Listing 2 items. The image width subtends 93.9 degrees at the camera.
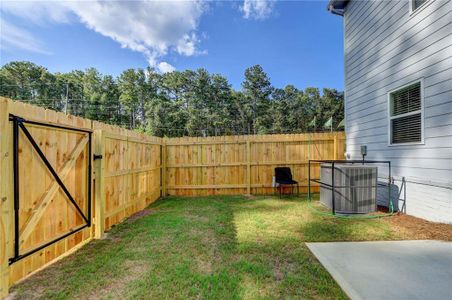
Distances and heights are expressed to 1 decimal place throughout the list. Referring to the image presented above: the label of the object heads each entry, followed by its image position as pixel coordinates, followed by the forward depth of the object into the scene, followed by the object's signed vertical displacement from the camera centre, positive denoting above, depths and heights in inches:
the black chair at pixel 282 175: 223.8 -26.5
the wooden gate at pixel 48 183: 73.1 -13.2
